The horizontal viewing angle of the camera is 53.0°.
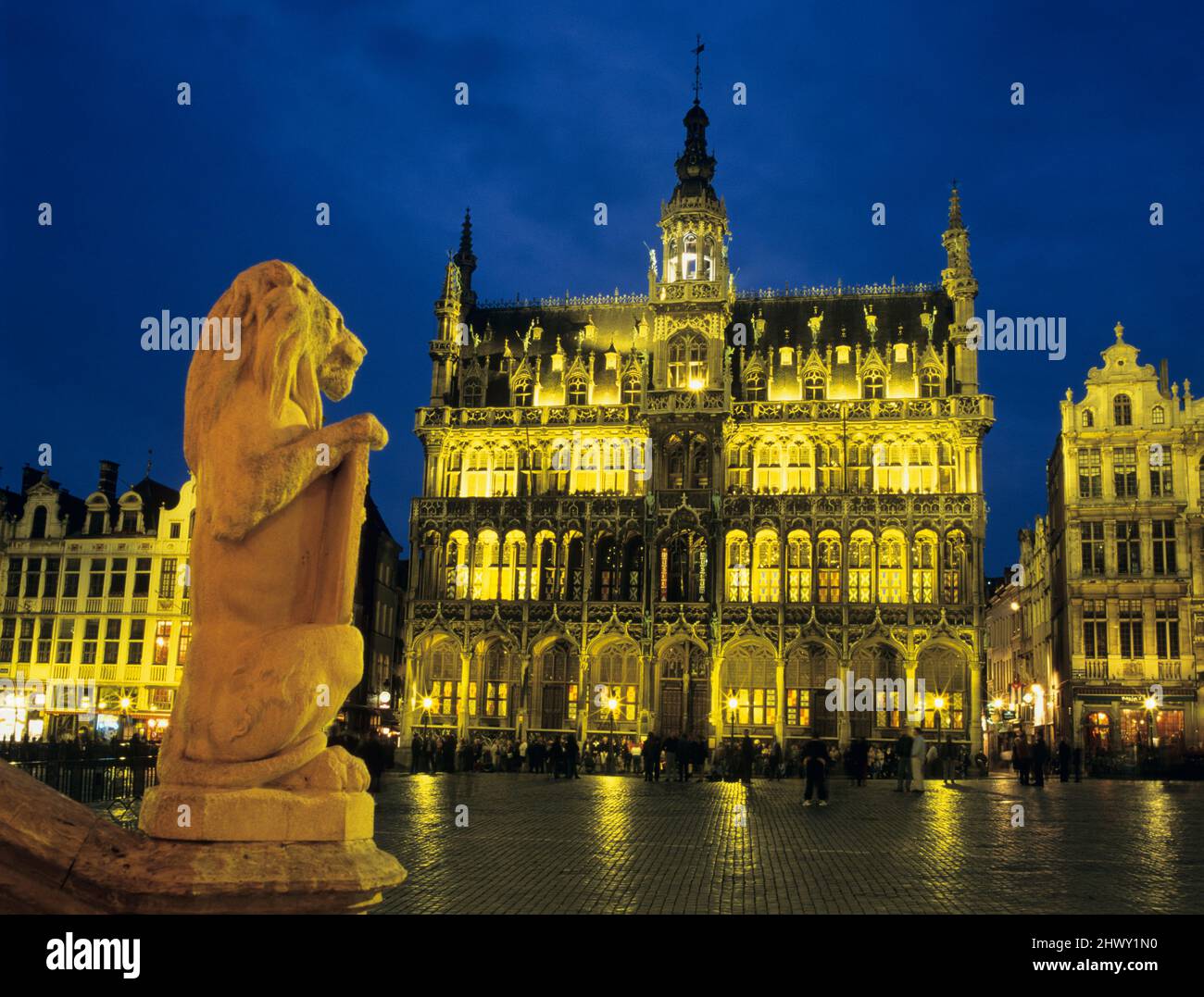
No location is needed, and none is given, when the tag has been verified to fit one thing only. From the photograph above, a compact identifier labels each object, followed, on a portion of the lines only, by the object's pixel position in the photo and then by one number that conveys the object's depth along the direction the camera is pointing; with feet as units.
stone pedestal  15.97
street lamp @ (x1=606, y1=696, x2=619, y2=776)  158.40
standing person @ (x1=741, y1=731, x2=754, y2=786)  119.55
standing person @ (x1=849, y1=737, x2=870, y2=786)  124.77
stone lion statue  18.51
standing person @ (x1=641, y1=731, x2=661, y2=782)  129.39
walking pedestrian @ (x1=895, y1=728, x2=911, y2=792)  113.50
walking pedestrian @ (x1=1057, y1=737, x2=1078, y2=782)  135.44
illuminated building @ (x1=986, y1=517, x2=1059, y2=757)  217.77
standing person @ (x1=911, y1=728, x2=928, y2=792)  111.04
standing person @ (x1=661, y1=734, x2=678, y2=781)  132.77
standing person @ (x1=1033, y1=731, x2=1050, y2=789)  121.49
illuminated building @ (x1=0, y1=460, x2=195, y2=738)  191.62
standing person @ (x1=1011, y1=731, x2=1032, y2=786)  125.59
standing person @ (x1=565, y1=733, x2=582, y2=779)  136.46
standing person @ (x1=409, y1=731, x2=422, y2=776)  152.86
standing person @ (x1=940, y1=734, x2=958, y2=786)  134.31
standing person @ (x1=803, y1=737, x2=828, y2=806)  91.15
